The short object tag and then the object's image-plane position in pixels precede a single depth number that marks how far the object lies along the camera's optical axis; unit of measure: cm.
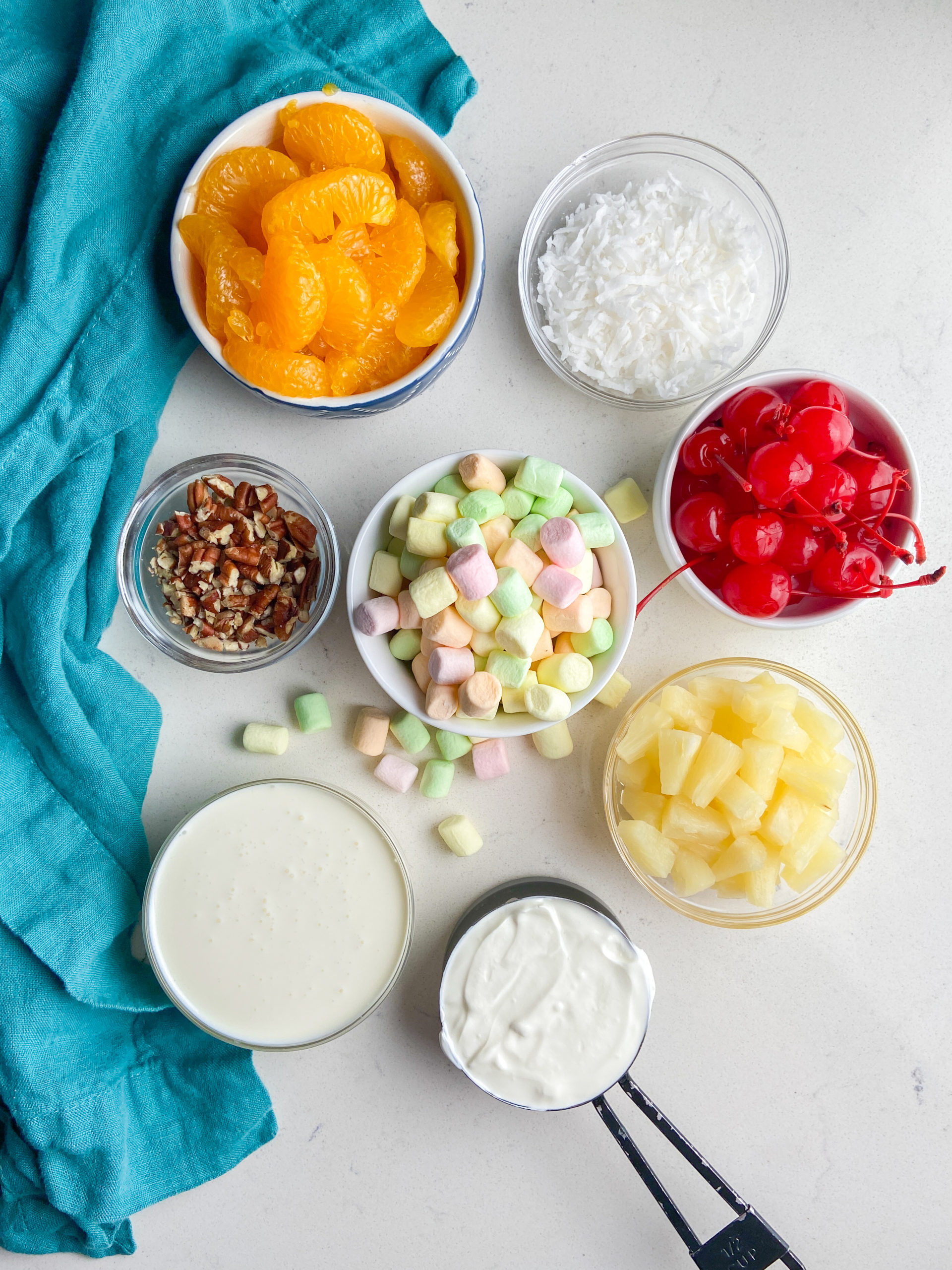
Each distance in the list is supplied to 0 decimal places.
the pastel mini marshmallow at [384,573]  37
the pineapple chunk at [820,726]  37
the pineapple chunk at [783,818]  36
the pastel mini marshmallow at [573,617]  35
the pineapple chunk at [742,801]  36
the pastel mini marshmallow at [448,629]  35
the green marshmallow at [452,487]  37
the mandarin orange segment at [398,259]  35
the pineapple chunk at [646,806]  38
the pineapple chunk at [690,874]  38
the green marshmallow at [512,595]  35
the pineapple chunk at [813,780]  36
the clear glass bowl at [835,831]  39
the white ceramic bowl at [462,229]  35
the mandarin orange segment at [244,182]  35
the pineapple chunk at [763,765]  36
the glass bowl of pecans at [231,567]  38
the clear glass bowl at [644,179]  39
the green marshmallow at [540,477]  36
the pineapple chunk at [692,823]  37
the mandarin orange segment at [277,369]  34
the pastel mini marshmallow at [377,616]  36
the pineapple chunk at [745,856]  36
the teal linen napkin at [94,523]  36
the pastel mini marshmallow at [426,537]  35
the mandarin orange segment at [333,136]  34
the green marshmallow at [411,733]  39
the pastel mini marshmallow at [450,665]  35
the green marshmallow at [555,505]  37
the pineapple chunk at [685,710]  37
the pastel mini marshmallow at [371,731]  39
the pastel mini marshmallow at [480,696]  35
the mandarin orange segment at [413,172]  36
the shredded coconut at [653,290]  37
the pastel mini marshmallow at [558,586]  35
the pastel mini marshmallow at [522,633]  35
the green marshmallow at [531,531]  36
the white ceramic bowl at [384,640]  36
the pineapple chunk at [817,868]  37
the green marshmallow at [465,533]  35
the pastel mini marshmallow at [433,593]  35
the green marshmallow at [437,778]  40
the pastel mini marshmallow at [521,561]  36
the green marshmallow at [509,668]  36
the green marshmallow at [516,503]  37
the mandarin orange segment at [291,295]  32
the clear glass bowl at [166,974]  37
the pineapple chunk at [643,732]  37
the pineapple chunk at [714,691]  38
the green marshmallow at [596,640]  36
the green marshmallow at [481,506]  36
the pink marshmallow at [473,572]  34
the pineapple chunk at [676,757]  36
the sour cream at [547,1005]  37
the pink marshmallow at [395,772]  40
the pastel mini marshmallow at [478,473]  36
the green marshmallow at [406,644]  37
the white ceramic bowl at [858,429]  37
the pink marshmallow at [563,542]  35
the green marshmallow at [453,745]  39
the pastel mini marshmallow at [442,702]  36
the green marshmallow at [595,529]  36
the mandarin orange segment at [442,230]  35
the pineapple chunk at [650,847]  37
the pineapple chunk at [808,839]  36
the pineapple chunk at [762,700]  36
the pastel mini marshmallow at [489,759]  39
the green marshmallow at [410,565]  37
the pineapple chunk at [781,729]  36
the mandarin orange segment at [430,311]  35
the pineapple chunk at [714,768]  36
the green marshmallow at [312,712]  39
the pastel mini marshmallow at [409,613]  36
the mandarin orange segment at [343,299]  33
